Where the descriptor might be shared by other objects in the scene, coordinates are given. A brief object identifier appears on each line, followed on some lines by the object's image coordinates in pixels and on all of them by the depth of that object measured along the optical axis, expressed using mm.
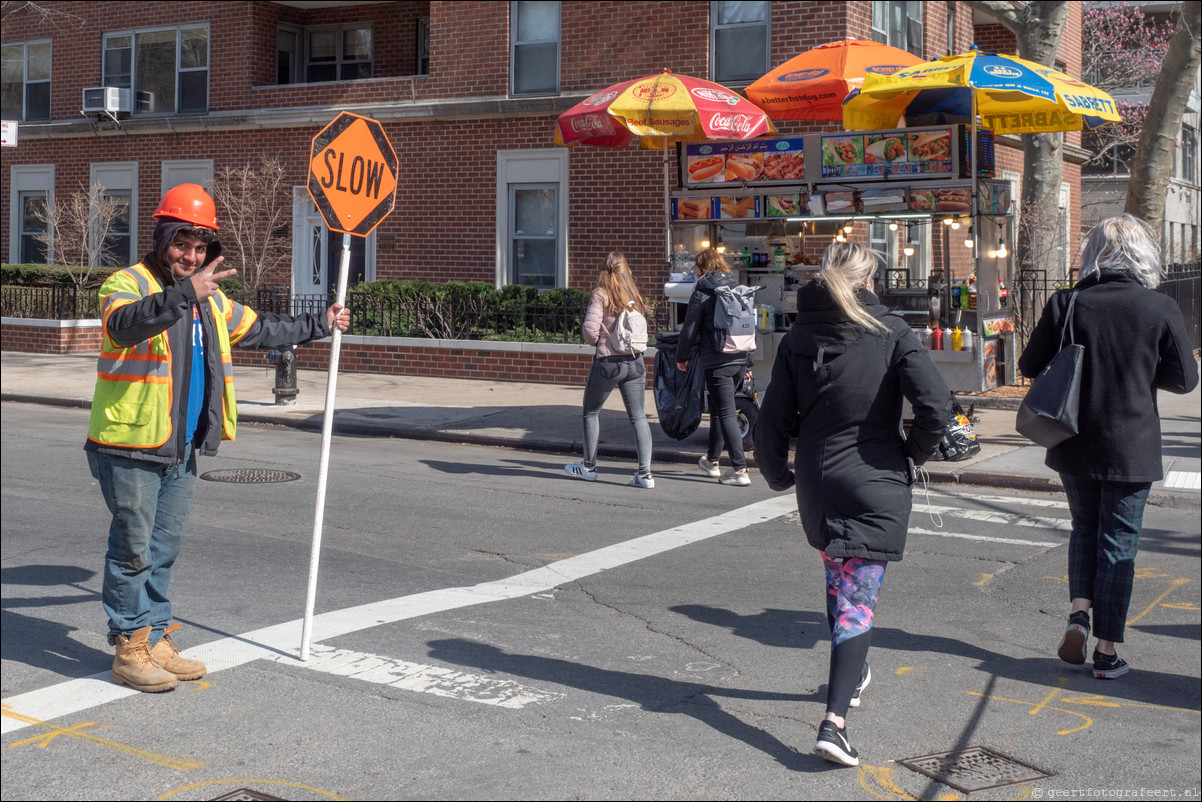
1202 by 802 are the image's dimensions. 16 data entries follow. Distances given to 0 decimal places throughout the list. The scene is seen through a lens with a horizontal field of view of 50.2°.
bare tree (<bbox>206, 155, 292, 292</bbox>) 22531
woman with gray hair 5391
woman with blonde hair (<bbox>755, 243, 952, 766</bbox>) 4590
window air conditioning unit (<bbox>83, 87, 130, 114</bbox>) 24203
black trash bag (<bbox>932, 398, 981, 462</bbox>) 11195
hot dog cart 12234
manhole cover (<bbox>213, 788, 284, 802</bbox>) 4273
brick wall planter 18109
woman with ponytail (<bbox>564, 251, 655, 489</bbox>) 10398
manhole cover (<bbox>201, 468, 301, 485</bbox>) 10586
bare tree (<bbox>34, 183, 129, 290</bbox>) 23703
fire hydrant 15586
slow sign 6109
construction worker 5066
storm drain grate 4410
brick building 19516
